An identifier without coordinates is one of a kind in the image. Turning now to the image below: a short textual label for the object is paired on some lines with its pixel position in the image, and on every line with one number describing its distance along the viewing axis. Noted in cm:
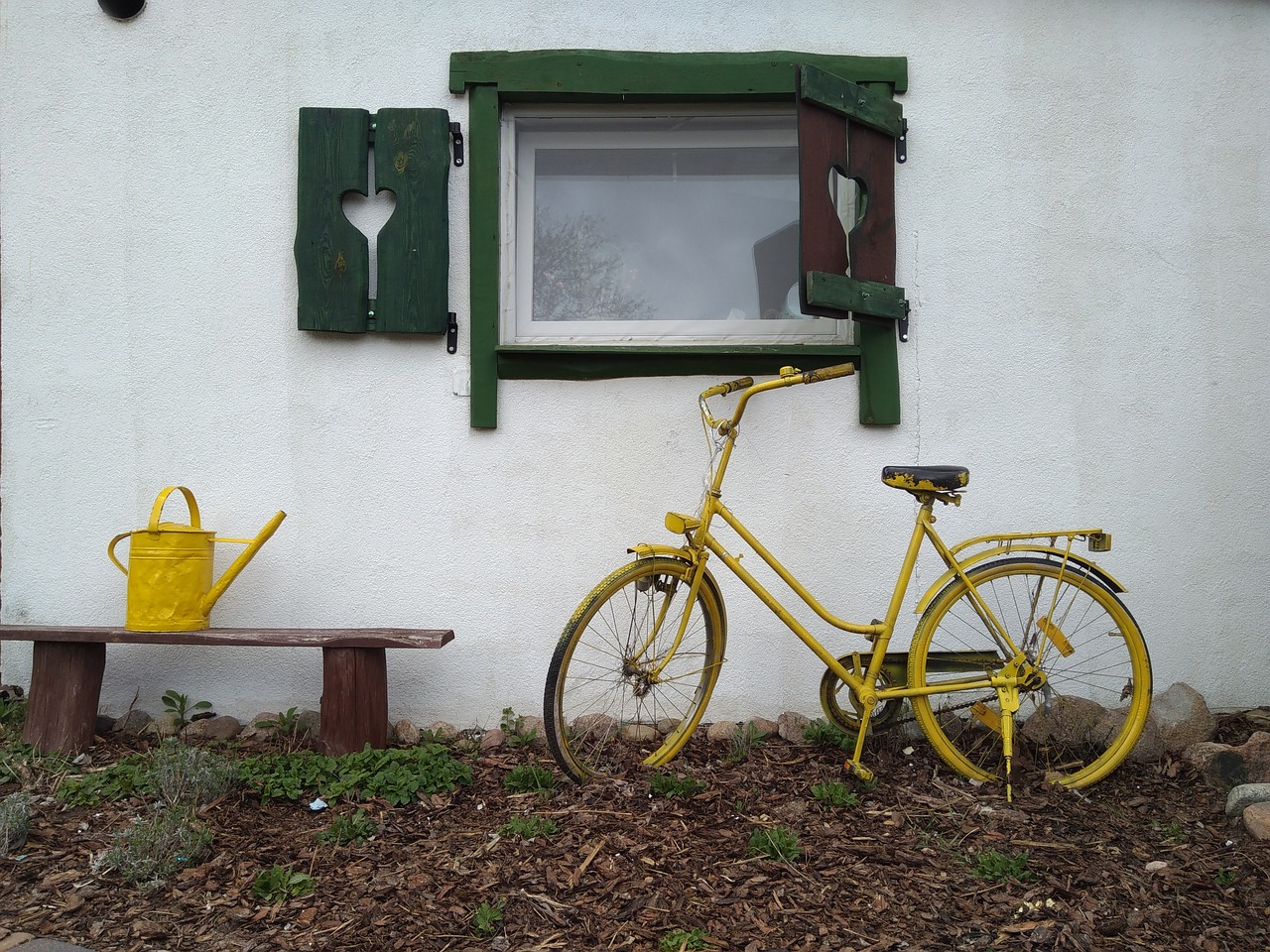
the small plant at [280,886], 265
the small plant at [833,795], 320
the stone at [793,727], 378
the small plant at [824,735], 364
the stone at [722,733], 379
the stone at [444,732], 385
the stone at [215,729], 384
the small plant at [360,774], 326
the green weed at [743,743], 360
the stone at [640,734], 377
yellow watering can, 362
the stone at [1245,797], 308
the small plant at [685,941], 240
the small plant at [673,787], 322
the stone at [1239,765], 331
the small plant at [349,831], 296
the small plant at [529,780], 334
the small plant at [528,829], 297
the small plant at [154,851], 273
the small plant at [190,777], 316
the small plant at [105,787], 323
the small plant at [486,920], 248
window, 384
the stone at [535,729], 381
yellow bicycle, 325
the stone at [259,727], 384
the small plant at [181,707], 391
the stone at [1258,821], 292
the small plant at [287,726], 380
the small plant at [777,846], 284
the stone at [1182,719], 365
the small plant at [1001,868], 274
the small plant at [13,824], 284
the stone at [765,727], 382
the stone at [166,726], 386
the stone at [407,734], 382
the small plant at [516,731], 377
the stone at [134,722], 390
